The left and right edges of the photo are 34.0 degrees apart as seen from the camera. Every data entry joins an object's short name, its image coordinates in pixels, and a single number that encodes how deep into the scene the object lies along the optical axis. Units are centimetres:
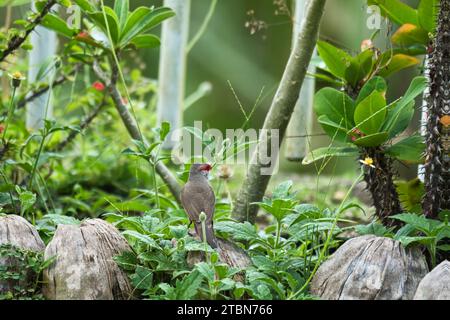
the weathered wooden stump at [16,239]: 277
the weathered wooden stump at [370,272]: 272
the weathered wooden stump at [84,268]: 273
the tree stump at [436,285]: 256
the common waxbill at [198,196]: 318
